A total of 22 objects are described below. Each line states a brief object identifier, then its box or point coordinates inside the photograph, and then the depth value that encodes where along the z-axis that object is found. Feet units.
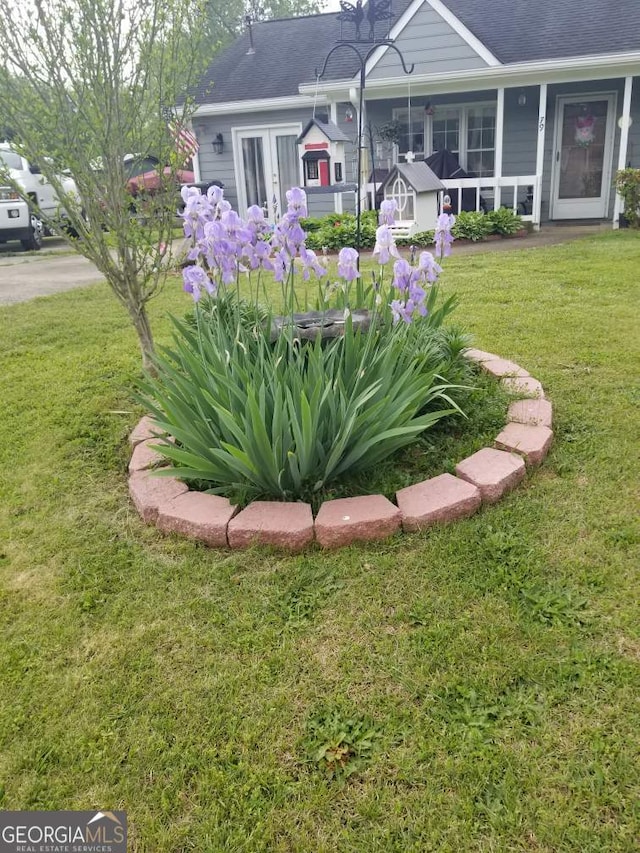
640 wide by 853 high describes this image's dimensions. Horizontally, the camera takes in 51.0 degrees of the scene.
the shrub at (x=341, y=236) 30.19
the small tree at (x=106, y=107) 10.27
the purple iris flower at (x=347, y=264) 8.97
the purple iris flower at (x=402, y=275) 9.05
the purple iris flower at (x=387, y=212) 9.19
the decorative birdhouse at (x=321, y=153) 28.76
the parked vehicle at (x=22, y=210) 37.22
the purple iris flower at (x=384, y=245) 8.72
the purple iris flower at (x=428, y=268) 9.32
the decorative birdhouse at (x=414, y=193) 26.55
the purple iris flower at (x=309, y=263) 9.04
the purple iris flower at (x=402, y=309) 9.40
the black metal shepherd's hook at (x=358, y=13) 20.12
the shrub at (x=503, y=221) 32.58
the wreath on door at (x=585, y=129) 39.11
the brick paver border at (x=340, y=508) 7.92
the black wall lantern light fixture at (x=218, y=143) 45.62
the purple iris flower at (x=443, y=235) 9.57
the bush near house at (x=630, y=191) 31.27
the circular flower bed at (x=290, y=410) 8.07
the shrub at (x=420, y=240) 28.73
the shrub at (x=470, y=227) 31.50
